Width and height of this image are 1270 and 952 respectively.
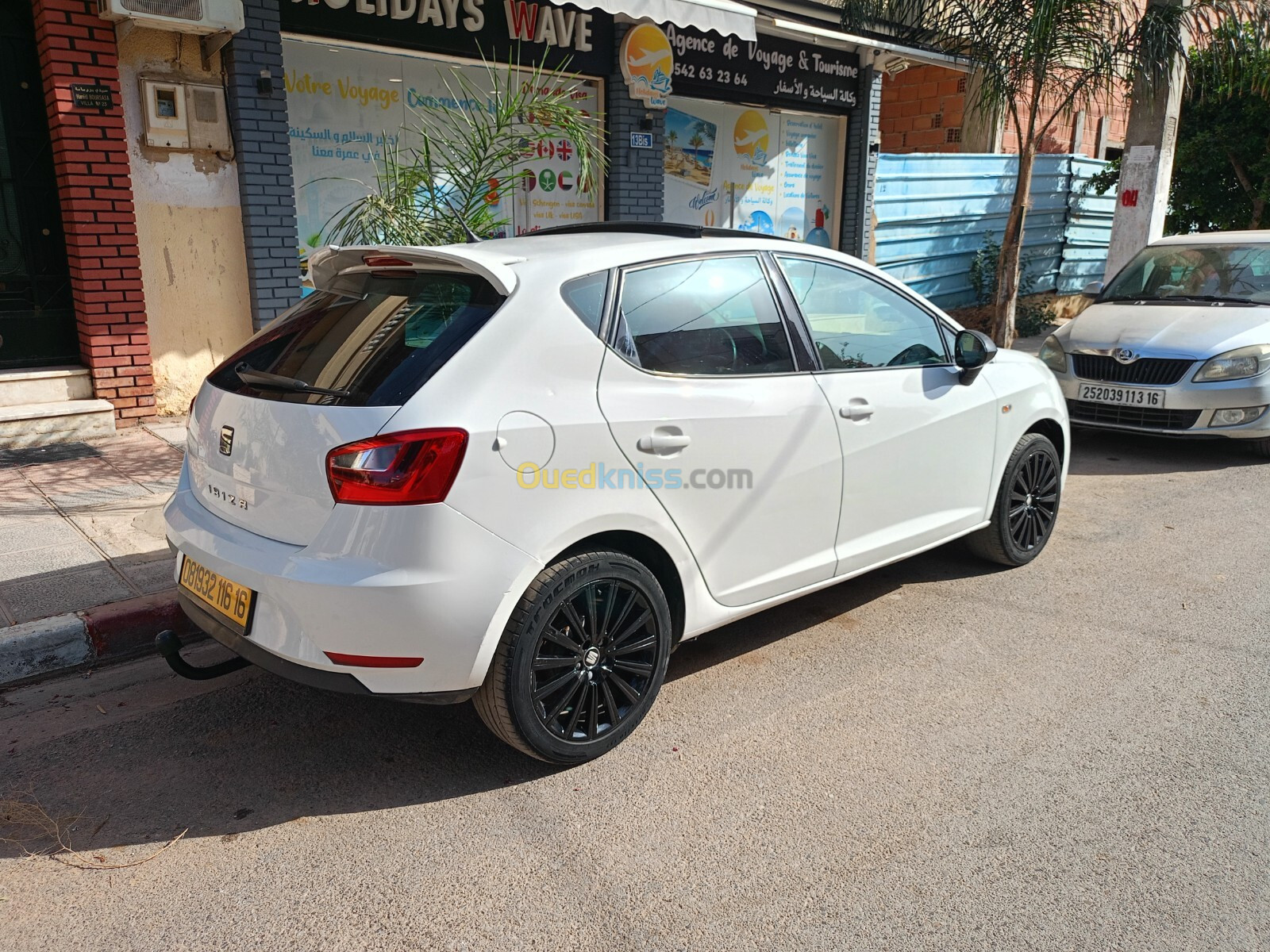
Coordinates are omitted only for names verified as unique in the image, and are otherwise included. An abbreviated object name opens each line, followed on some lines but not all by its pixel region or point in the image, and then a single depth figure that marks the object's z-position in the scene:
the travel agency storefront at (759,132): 10.98
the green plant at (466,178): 5.93
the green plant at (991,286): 14.06
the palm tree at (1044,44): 9.17
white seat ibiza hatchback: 2.88
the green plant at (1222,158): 14.40
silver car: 7.29
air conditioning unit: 6.65
